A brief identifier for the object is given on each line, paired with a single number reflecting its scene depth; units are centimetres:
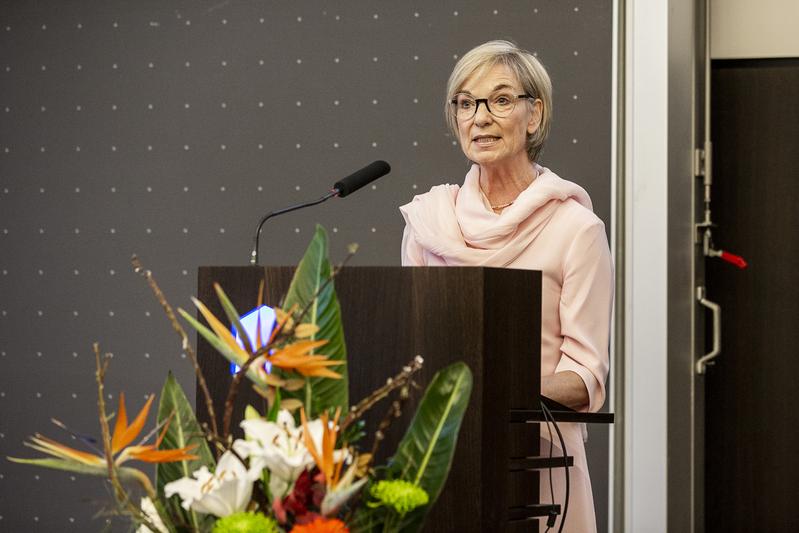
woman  483
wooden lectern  436
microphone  484
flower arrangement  321
